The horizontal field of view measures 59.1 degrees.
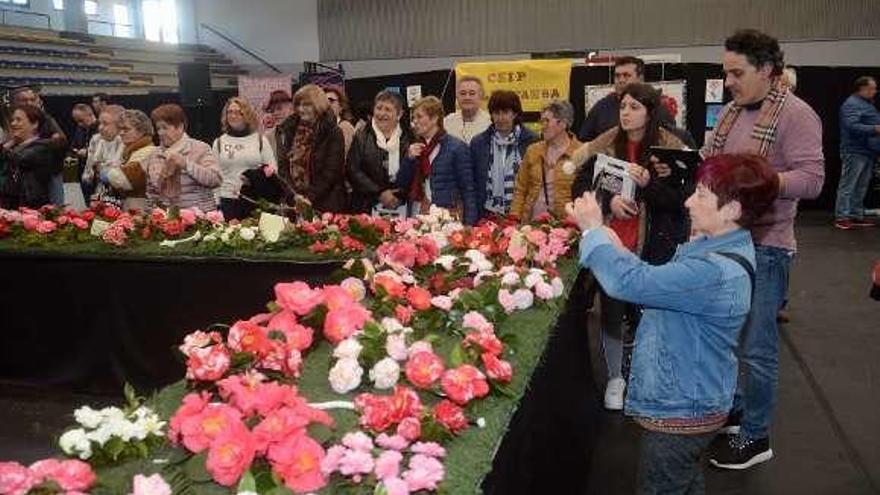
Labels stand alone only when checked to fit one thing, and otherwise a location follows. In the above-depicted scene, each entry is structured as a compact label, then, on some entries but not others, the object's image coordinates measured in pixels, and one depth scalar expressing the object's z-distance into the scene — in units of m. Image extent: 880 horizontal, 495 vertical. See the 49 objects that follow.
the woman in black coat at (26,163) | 4.91
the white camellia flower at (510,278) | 2.08
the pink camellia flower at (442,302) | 1.86
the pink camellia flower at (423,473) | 1.11
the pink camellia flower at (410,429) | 1.23
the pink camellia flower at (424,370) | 1.45
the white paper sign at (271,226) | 3.24
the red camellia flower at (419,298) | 1.87
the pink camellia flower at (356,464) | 1.14
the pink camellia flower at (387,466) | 1.13
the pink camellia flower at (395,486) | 1.08
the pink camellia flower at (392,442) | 1.21
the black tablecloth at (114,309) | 3.19
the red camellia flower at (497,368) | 1.49
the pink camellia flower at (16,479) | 1.08
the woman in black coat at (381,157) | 4.30
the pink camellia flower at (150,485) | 1.08
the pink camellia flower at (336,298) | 1.73
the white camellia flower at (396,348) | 1.56
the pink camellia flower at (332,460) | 1.14
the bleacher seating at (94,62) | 12.85
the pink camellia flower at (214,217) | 3.54
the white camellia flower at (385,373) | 1.49
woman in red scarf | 4.08
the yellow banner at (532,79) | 7.34
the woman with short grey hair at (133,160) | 4.16
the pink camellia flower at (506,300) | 1.99
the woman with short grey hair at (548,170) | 3.65
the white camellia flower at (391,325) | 1.66
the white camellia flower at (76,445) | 1.24
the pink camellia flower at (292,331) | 1.59
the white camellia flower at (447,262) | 2.33
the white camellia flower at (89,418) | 1.29
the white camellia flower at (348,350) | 1.53
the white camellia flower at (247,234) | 3.25
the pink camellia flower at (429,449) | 1.19
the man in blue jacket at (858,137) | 7.30
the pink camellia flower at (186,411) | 1.22
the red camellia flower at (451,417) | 1.29
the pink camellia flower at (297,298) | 1.70
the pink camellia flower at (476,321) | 1.72
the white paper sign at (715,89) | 8.95
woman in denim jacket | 1.66
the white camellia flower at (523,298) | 2.04
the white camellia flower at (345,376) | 1.48
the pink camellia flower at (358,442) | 1.18
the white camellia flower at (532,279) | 2.13
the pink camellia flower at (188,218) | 3.55
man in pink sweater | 2.36
